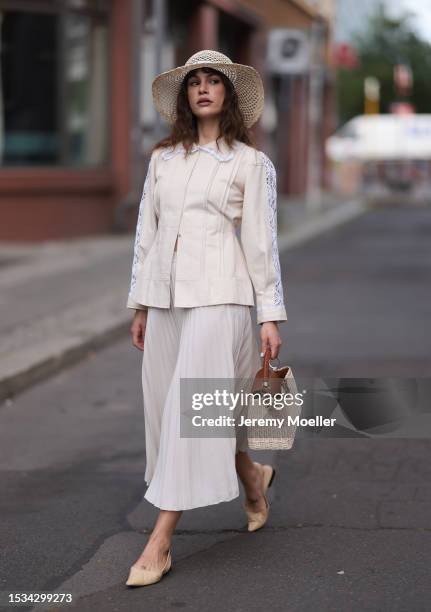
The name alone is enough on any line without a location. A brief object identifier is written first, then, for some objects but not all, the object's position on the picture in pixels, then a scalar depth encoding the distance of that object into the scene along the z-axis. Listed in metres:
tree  57.97
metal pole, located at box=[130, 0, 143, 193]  16.94
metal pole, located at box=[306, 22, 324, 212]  25.48
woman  4.02
